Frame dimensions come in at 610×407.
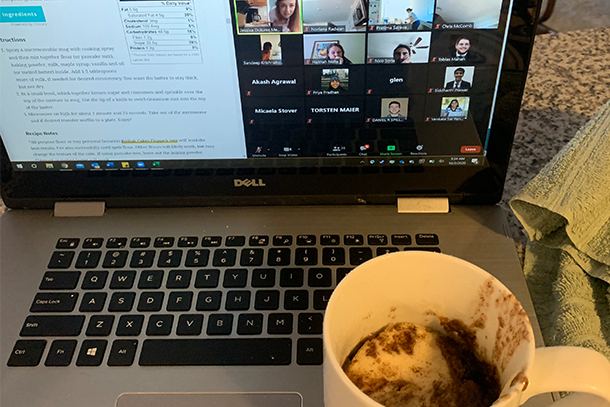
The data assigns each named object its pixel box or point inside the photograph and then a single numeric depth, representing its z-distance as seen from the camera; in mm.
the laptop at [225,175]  378
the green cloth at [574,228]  385
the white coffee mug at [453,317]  227
